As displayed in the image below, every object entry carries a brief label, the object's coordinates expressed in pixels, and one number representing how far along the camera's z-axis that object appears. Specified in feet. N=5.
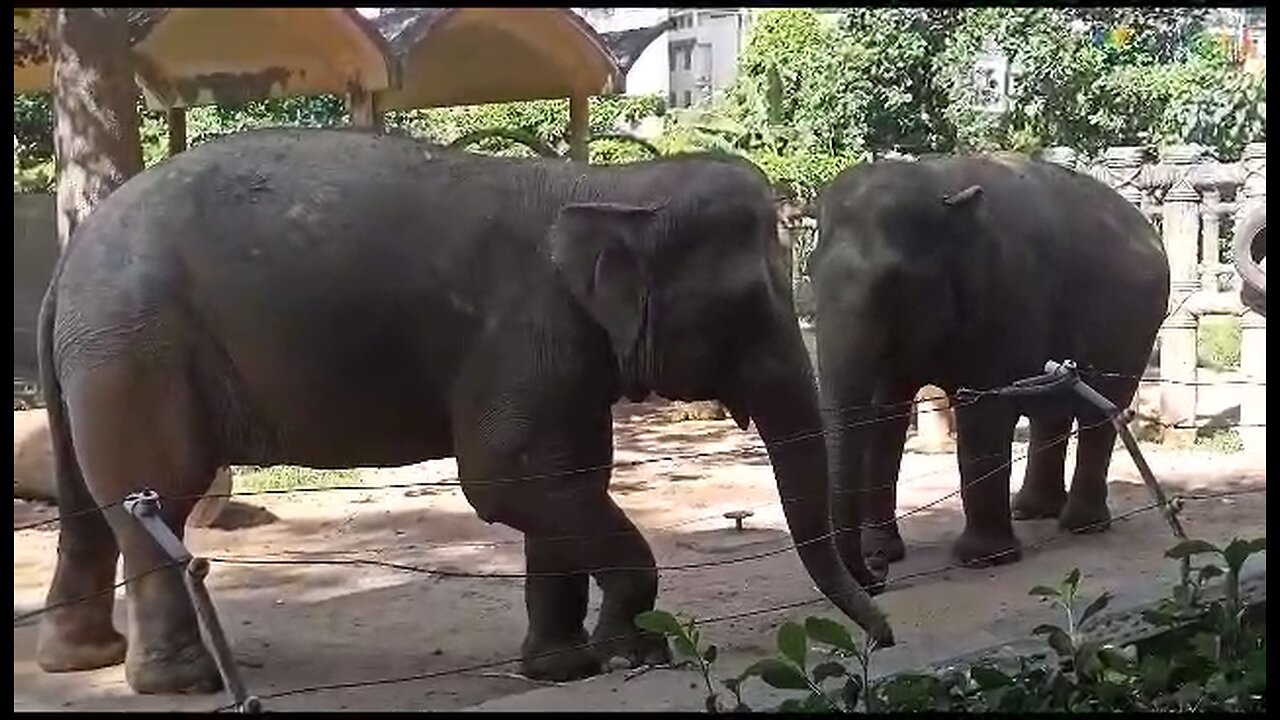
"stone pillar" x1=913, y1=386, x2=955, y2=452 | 29.27
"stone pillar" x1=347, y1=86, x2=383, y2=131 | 25.88
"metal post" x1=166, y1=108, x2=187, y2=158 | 29.84
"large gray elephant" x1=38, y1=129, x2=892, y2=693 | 14.25
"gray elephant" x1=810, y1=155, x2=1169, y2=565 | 17.62
